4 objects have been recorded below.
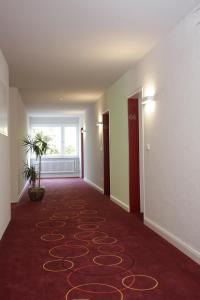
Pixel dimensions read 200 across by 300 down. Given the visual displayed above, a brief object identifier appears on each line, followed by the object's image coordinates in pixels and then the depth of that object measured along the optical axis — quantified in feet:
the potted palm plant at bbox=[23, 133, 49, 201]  20.45
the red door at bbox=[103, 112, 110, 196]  22.54
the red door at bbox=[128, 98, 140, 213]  16.06
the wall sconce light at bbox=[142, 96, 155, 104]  12.60
